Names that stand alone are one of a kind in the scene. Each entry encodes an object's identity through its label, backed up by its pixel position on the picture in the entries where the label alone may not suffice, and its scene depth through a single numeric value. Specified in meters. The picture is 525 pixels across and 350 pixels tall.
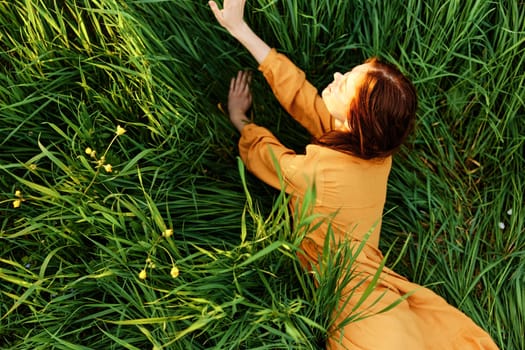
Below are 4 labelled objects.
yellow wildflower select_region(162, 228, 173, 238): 1.09
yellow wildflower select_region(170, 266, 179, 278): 1.05
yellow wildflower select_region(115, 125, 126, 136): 1.13
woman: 1.22
